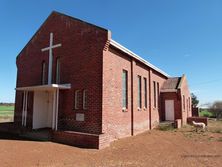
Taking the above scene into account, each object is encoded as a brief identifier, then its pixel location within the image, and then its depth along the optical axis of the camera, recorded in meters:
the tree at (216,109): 37.41
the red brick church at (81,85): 9.95
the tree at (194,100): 54.84
